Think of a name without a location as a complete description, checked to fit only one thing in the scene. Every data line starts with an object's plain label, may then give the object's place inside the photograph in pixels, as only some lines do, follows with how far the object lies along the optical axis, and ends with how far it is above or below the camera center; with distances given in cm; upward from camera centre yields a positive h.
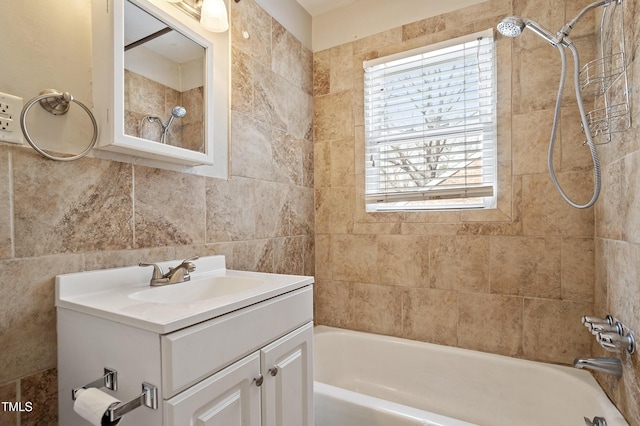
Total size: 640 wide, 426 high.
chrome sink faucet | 112 -23
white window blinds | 176 +50
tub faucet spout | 120 -61
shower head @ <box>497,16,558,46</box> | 132 +77
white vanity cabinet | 72 -36
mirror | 101 +50
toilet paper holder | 67 -42
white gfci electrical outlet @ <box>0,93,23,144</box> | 84 +26
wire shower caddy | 116 +51
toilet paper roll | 66 -41
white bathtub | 127 -89
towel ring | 88 +32
